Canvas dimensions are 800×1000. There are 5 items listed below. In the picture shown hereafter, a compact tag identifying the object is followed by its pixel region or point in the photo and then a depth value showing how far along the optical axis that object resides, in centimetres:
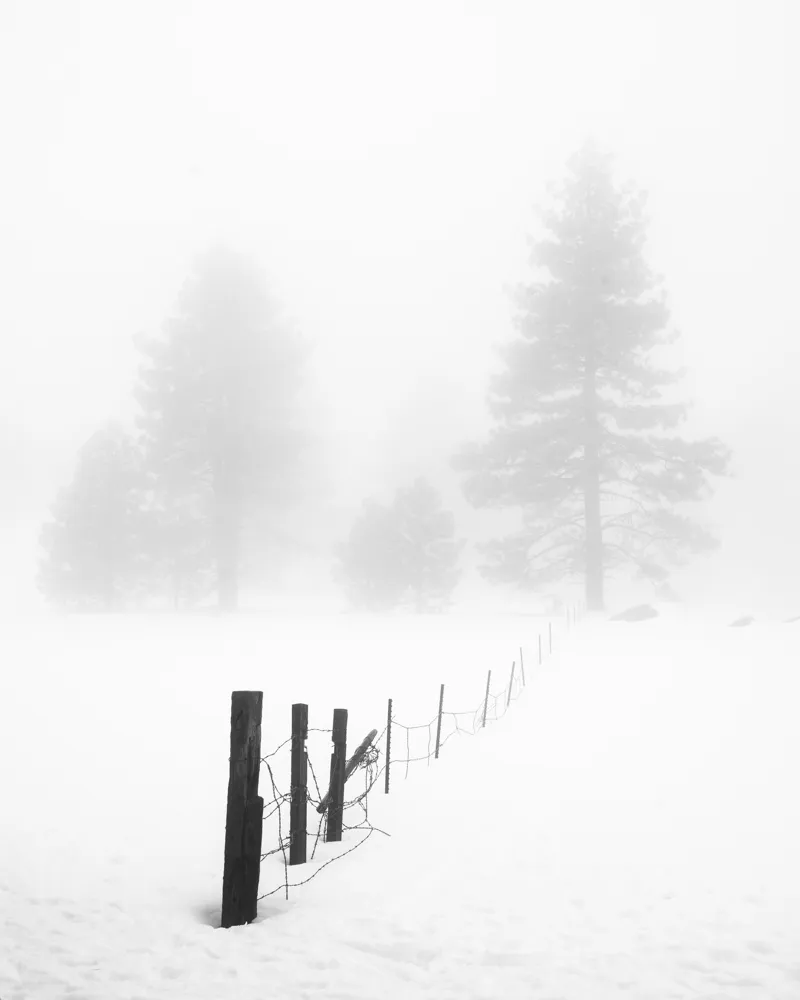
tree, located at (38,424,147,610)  3362
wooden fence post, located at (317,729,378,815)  747
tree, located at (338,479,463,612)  3278
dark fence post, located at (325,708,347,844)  655
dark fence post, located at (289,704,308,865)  606
